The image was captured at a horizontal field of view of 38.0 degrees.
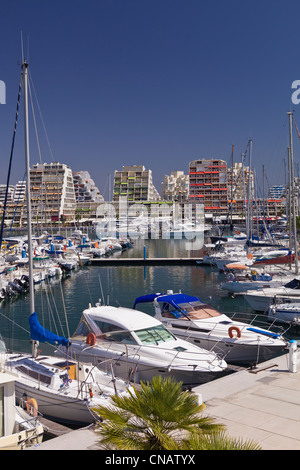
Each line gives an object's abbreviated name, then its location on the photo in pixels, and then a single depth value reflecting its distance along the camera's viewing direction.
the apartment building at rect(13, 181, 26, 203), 176.45
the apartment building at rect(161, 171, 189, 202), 170.12
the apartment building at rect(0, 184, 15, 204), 189.00
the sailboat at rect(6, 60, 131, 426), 10.33
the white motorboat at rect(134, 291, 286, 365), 15.10
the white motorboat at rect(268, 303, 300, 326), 20.77
